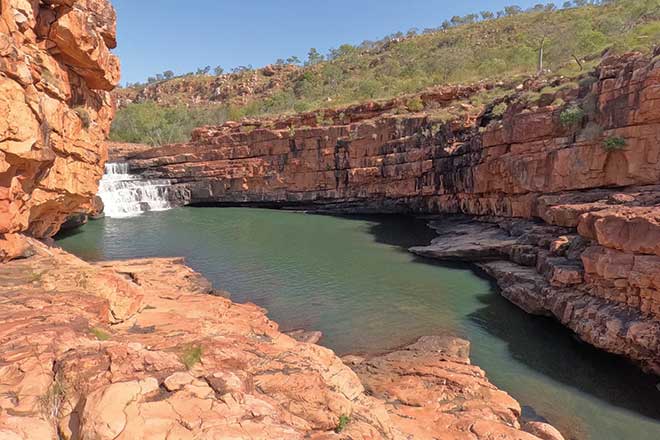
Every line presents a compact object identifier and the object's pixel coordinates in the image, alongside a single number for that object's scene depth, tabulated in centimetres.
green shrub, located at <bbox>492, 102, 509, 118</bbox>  2424
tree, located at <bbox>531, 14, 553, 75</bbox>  4911
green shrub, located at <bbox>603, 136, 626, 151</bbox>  1538
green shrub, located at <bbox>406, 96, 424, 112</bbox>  3397
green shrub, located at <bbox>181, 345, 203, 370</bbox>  500
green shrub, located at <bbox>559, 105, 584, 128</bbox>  1761
